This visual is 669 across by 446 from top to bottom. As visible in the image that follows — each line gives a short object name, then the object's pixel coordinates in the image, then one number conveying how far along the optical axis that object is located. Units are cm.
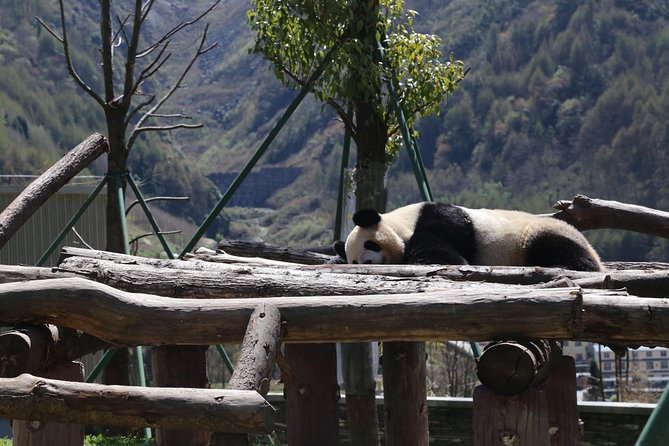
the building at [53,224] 2630
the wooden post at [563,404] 955
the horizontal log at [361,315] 767
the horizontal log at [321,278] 885
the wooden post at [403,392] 1011
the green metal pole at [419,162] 1384
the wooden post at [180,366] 1012
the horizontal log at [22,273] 995
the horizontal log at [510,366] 742
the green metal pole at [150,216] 1641
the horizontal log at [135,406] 646
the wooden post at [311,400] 1003
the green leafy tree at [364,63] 1513
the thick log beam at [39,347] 827
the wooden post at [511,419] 748
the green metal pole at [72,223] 1680
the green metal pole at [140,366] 1544
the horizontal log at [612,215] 1266
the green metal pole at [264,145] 1470
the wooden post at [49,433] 863
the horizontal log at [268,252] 1197
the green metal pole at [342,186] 1535
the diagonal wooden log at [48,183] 1070
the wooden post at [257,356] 664
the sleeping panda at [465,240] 1100
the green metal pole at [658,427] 572
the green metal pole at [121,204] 1611
